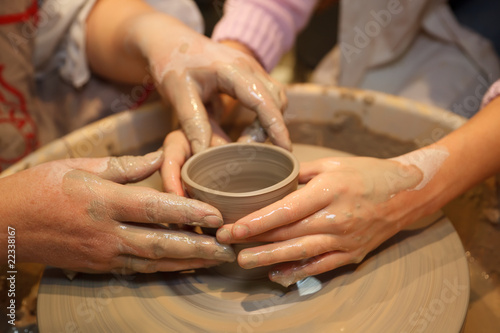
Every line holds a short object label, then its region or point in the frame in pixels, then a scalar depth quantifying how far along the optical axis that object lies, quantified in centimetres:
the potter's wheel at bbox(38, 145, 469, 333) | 53
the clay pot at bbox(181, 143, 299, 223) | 54
